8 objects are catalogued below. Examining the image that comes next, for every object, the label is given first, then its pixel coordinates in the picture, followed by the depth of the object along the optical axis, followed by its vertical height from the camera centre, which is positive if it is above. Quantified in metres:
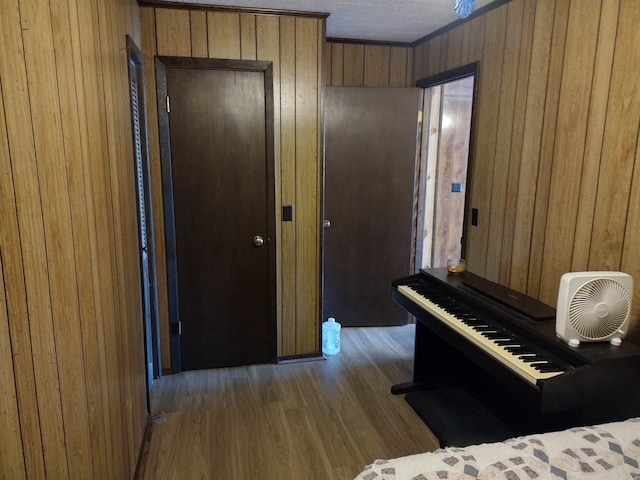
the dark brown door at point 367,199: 3.52 -0.28
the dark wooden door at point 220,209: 2.78 -0.30
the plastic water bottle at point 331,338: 3.36 -1.30
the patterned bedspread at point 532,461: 1.12 -0.76
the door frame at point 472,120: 2.82 +0.29
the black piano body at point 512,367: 1.55 -0.77
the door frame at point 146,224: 2.32 -0.36
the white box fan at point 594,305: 1.63 -0.50
